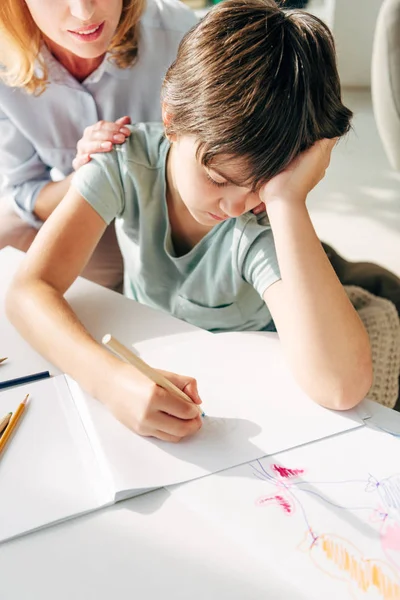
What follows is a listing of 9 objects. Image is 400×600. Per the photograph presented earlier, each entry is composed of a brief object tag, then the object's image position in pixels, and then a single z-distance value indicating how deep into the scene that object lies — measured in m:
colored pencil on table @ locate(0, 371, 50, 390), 0.73
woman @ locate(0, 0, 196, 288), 1.08
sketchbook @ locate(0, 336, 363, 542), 0.59
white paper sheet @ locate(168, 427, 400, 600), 0.52
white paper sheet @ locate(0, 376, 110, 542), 0.57
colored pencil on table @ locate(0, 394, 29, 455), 0.64
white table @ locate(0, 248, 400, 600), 0.51
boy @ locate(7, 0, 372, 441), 0.72
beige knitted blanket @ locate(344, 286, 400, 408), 1.05
